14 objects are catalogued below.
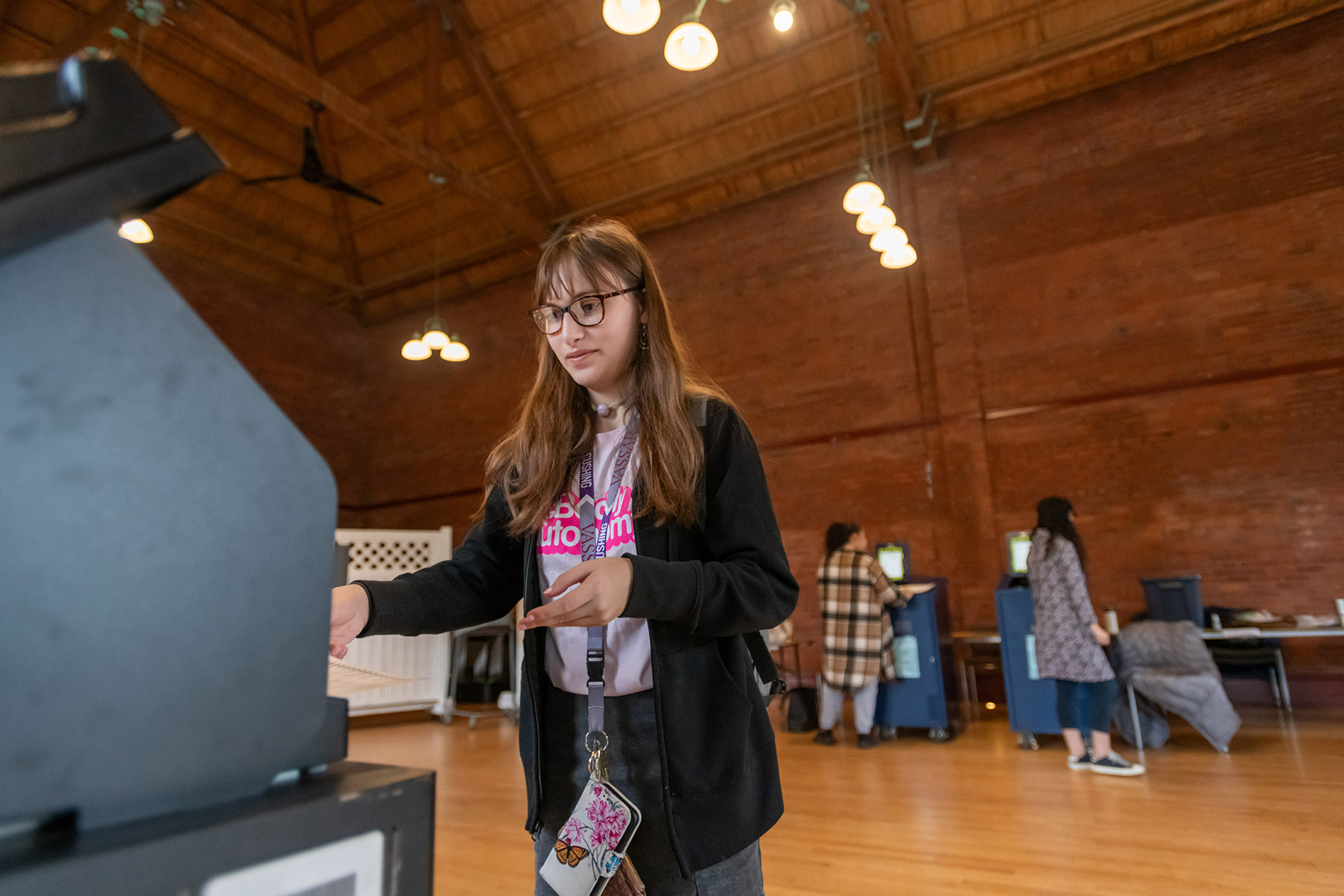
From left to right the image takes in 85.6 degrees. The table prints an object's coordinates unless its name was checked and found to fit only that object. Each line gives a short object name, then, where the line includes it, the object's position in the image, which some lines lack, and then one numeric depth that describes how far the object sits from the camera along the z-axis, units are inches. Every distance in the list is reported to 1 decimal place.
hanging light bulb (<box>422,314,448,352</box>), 262.7
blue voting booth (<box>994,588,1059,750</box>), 175.2
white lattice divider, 259.0
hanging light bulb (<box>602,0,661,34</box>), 141.1
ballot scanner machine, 11.6
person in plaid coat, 187.8
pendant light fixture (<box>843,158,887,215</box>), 176.9
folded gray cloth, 156.3
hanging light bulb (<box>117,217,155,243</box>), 209.3
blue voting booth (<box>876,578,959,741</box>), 189.8
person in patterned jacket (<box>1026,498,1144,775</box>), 150.3
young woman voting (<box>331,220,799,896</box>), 31.7
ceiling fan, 249.1
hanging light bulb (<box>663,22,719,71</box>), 155.6
